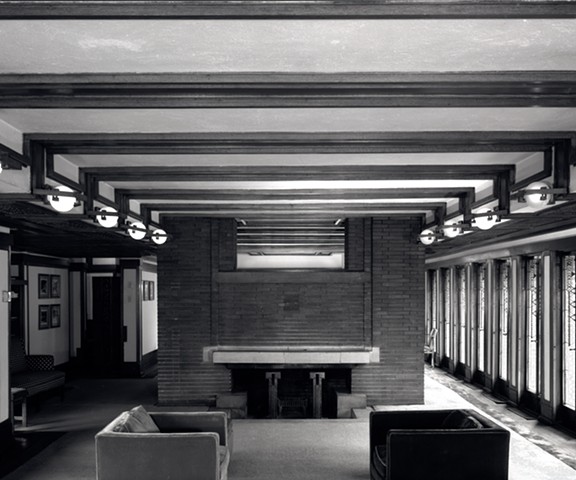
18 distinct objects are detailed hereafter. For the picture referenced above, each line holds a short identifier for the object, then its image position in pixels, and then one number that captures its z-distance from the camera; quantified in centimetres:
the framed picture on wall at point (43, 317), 1244
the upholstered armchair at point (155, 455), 506
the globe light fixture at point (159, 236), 803
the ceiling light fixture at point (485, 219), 563
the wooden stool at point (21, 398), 815
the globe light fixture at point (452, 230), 709
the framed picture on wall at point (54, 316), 1305
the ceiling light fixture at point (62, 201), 469
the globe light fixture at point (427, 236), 830
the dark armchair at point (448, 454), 510
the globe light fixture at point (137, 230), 710
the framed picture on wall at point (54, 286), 1312
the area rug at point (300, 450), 623
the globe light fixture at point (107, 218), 567
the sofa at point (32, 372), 901
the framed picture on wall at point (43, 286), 1253
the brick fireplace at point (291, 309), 962
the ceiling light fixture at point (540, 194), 457
